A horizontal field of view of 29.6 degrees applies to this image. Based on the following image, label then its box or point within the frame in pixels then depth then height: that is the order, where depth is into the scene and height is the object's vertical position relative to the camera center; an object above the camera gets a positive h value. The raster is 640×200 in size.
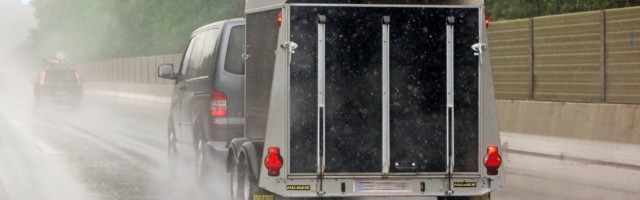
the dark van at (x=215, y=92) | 13.76 -0.04
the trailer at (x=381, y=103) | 9.59 -0.12
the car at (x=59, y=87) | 43.81 +0.07
